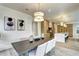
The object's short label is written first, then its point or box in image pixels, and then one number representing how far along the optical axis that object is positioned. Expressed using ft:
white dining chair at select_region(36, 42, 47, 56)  3.15
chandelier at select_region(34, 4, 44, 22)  3.39
